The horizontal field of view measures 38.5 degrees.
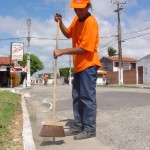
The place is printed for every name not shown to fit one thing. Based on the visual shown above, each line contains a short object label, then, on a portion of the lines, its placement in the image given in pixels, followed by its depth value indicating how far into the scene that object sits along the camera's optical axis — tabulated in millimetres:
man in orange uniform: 3252
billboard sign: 18061
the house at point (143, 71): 28890
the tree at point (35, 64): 49838
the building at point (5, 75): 24555
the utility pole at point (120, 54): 27121
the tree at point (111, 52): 48709
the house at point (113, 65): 34980
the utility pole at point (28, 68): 26442
